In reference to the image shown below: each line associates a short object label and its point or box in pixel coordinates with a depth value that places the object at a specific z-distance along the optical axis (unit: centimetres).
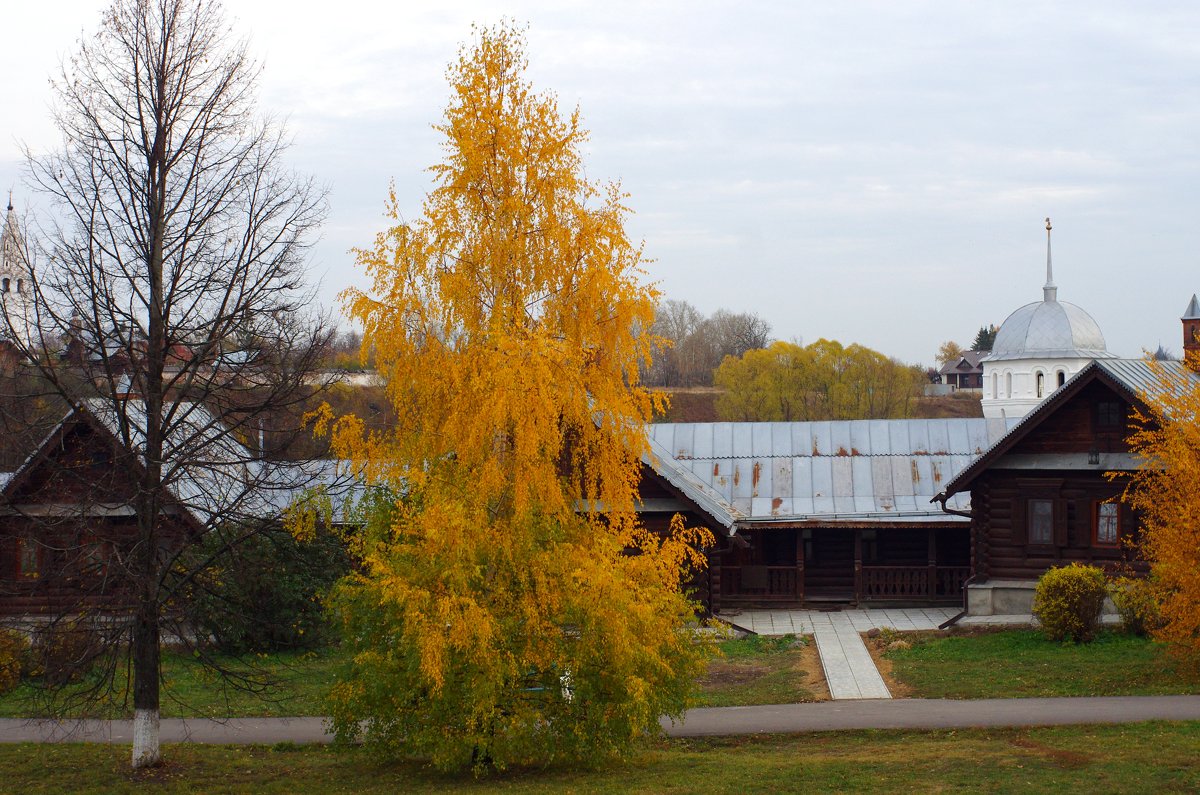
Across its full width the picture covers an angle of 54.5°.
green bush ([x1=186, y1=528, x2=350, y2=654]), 2109
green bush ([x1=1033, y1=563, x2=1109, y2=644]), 2175
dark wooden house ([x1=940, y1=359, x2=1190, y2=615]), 2497
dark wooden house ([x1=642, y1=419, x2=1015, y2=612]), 2873
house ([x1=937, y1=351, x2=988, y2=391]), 14225
